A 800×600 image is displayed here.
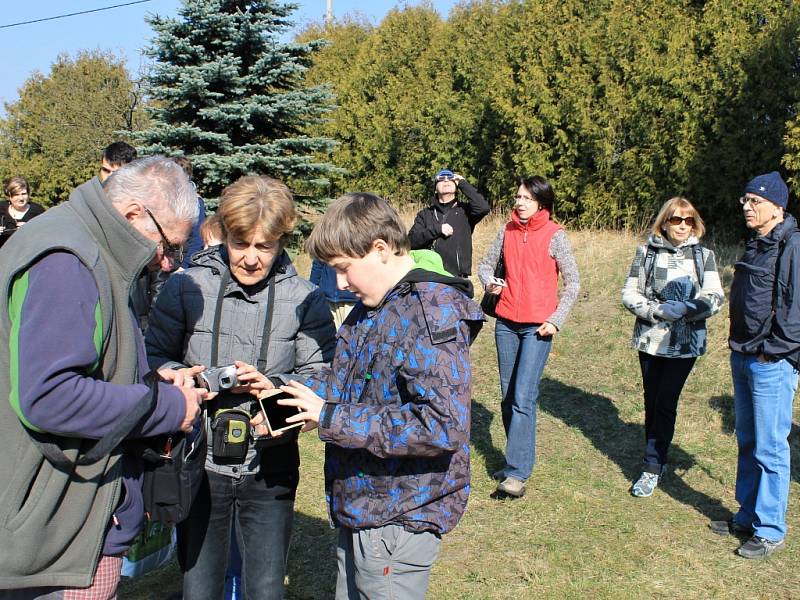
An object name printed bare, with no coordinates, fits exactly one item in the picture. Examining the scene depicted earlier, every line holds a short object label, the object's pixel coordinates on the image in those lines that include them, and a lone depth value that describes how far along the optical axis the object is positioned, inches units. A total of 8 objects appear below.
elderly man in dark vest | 72.5
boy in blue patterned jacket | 82.7
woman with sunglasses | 193.3
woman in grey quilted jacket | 105.5
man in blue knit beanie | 163.3
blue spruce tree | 416.5
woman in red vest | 197.5
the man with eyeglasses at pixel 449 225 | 293.3
